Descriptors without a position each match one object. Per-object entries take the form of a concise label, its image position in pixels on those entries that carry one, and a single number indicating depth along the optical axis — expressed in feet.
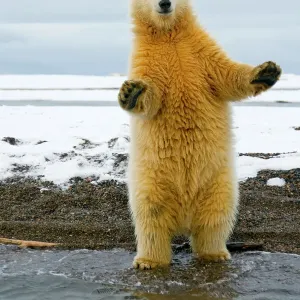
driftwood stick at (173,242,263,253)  39.45
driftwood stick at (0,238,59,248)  41.06
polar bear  34.83
